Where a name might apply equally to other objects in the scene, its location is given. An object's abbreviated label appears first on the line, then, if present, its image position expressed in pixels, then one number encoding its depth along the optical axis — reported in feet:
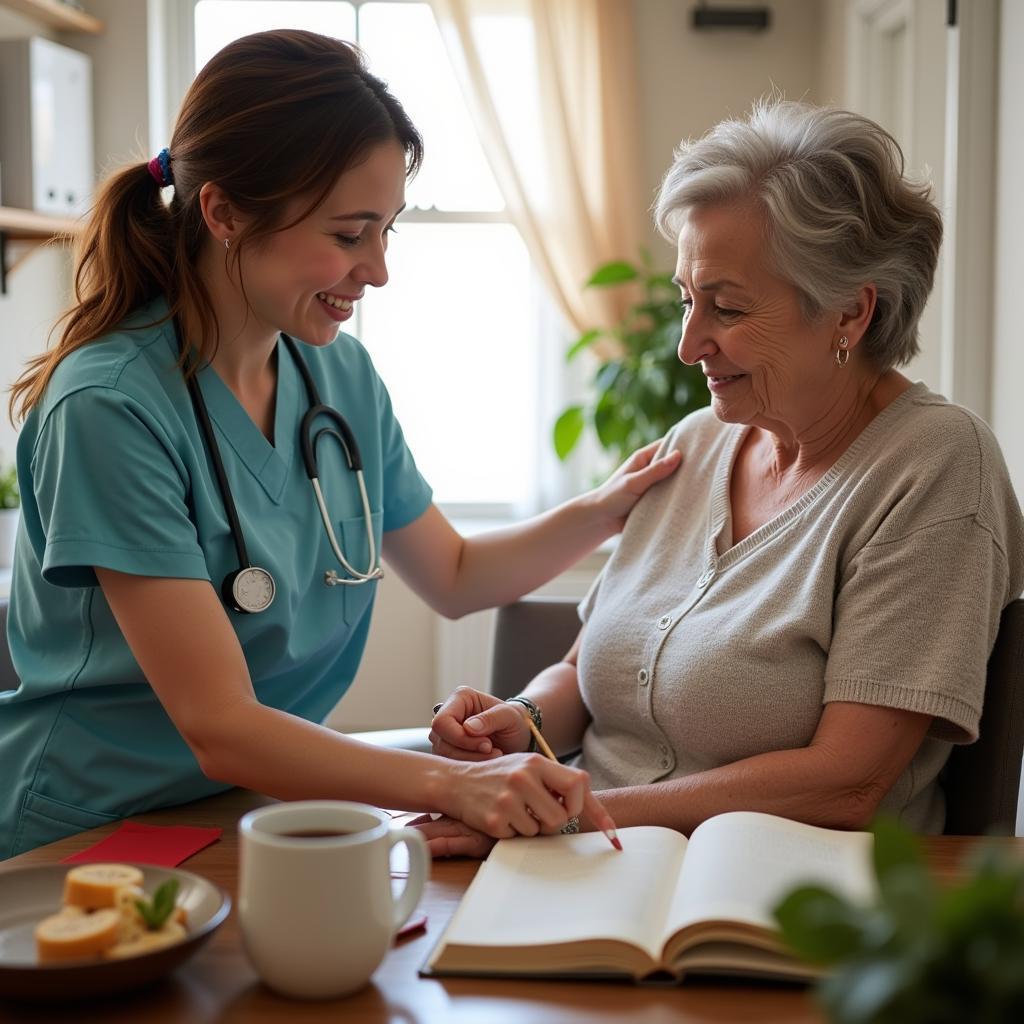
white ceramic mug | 2.61
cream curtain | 13.37
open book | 2.87
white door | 10.36
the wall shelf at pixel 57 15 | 11.79
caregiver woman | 4.06
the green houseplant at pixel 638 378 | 12.12
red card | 3.72
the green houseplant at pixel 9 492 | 10.36
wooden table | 2.68
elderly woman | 4.24
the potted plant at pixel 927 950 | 1.50
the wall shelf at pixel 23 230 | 10.77
